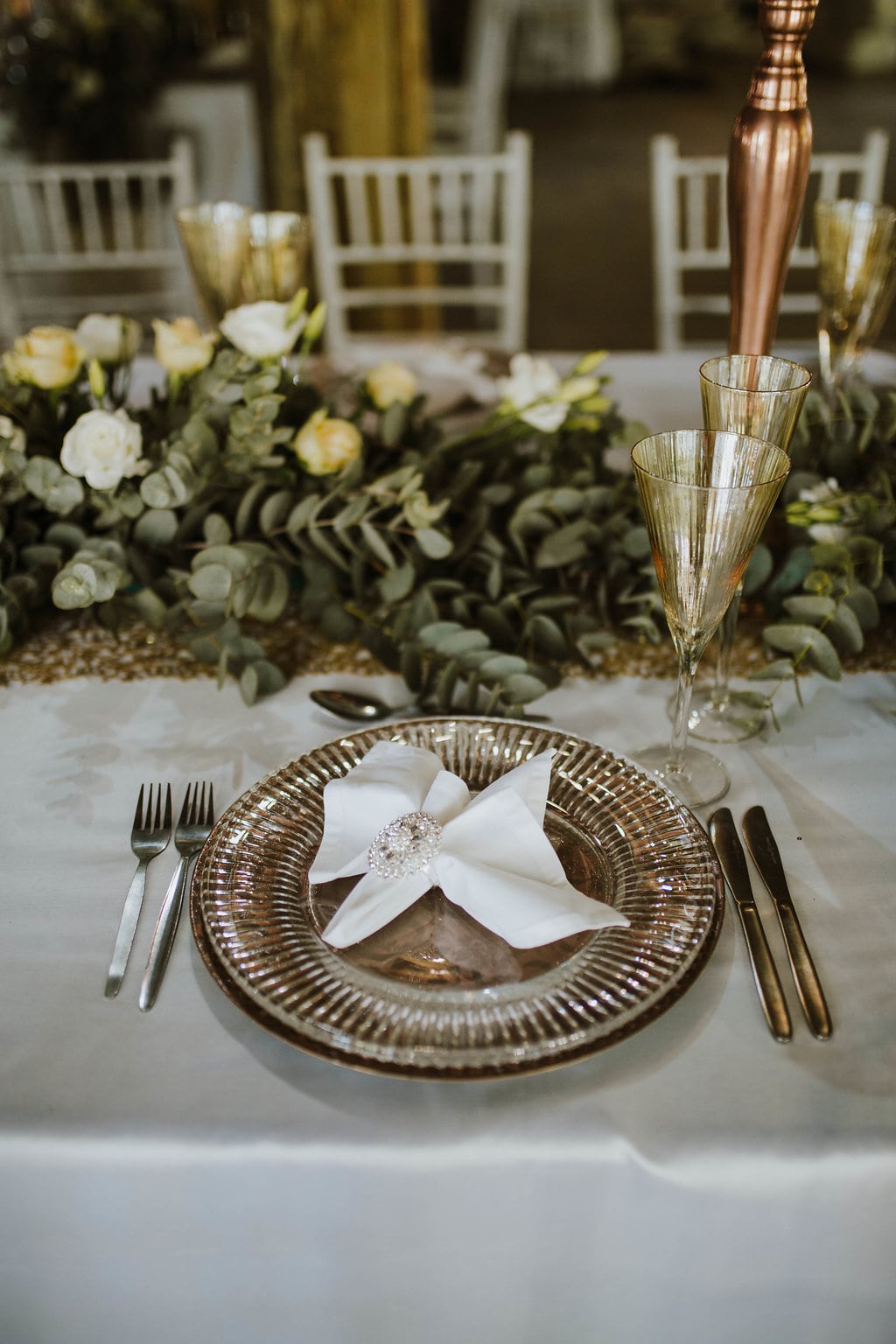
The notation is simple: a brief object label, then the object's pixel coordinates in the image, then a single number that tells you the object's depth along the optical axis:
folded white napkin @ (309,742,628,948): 0.57
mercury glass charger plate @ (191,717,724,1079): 0.51
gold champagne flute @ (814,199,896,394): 1.08
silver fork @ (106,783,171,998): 0.60
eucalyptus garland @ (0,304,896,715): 0.85
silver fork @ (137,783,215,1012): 0.59
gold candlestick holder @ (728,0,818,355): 0.79
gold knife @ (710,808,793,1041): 0.57
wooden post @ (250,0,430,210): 2.56
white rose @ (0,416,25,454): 0.88
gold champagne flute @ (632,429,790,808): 0.61
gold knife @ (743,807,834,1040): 0.57
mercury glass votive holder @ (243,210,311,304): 1.17
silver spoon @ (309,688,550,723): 0.84
